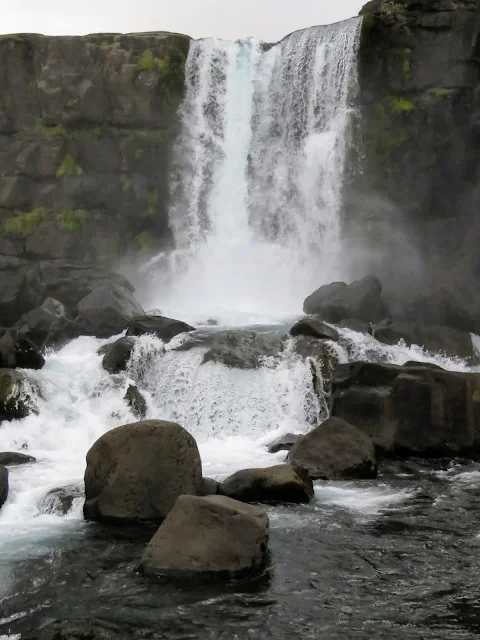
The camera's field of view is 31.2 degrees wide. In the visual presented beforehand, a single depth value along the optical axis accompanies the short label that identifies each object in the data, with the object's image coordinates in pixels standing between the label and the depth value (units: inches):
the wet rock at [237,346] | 824.9
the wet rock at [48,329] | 956.2
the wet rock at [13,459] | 654.5
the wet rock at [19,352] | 817.5
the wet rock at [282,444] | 701.3
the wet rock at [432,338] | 918.4
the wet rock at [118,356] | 841.5
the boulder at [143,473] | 519.2
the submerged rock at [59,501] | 545.6
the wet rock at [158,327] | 895.1
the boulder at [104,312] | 983.6
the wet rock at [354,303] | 973.2
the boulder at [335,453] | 617.0
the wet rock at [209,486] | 545.0
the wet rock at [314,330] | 870.4
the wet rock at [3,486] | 554.6
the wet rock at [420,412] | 694.5
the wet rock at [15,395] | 754.2
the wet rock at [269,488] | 551.2
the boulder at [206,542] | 423.2
